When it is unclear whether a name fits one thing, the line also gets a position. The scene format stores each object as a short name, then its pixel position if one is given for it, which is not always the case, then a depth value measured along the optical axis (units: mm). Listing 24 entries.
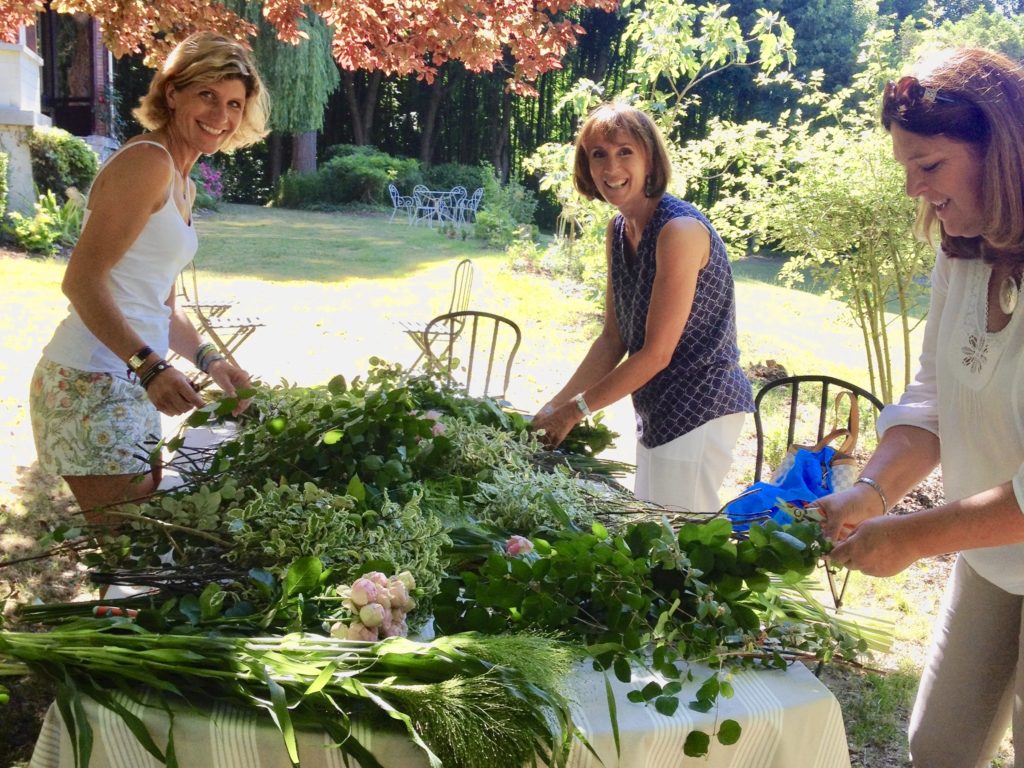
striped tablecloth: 1092
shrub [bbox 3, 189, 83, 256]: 10750
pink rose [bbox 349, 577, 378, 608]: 1214
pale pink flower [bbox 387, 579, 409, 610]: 1238
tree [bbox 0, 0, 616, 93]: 4410
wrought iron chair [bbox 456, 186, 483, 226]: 19125
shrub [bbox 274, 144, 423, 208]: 20641
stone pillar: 11391
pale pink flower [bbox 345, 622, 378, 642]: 1192
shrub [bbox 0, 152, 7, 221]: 10531
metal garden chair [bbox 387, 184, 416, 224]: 19531
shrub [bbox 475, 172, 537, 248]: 15820
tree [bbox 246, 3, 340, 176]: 19125
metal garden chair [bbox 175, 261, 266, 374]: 6438
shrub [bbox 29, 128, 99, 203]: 11891
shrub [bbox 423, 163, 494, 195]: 22422
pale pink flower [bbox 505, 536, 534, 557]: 1375
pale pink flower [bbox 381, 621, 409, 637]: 1218
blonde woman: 2104
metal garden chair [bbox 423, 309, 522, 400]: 7316
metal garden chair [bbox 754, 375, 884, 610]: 3342
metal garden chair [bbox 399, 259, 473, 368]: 6430
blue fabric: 1591
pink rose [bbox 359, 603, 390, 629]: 1196
